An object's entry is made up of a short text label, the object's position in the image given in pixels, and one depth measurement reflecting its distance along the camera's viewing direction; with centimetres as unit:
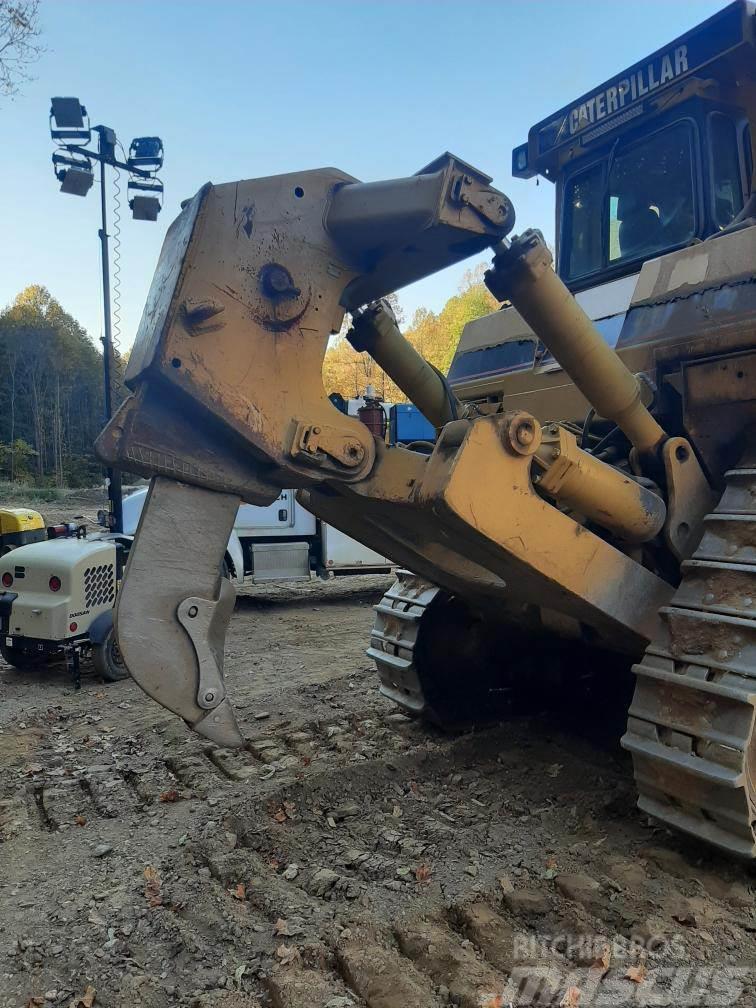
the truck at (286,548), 963
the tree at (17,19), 890
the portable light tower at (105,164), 841
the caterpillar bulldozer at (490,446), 243
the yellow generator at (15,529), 994
